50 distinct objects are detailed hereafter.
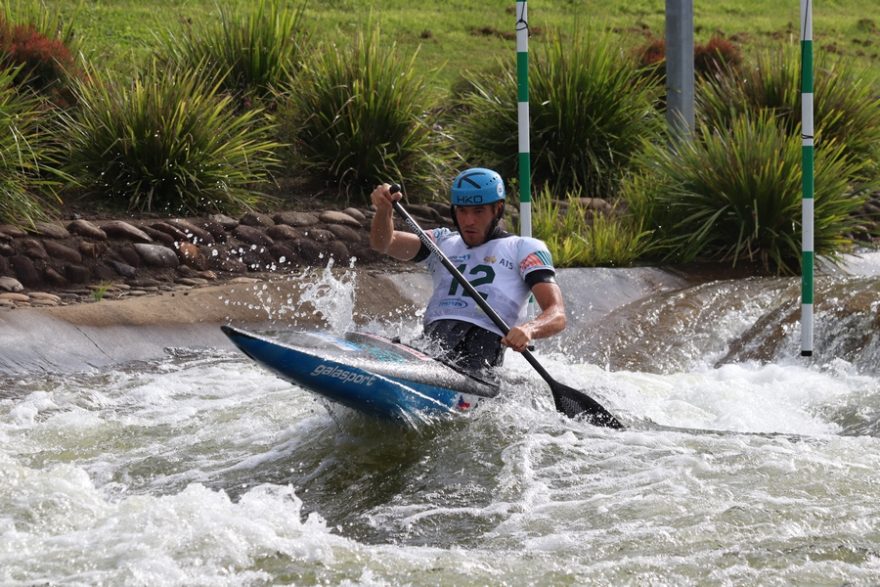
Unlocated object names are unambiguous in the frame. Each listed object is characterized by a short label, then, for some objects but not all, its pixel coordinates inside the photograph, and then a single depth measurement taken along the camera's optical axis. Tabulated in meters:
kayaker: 13.05
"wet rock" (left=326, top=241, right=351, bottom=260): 19.81
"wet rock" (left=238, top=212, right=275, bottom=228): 19.77
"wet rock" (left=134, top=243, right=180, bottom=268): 18.28
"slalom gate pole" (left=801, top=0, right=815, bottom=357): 16.33
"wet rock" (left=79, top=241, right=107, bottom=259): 17.86
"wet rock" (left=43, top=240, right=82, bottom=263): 17.62
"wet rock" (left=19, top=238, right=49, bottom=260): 17.48
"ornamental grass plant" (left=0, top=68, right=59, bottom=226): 17.84
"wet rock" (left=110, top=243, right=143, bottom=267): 18.14
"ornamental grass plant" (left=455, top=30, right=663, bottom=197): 22.91
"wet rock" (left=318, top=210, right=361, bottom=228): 20.30
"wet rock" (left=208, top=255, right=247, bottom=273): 18.89
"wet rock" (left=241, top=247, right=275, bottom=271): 19.20
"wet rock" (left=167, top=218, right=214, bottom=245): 18.87
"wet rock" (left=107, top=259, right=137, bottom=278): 18.00
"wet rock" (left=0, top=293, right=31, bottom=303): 16.55
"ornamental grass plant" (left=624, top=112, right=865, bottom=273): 19.92
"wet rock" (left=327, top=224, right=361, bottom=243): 20.09
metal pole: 22.64
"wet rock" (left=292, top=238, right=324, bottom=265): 19.69
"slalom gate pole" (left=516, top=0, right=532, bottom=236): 17.87
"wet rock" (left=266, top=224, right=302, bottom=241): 19.69
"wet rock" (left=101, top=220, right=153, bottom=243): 18.23
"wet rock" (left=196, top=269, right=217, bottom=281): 18.53
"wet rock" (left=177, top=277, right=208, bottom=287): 18.17
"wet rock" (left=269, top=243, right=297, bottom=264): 19.52
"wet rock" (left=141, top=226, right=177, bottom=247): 18.62
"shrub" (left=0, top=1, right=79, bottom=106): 20.89
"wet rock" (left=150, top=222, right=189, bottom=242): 18.73
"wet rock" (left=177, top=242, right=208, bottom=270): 18.62
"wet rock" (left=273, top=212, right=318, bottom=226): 19.98
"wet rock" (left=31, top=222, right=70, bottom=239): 17.73
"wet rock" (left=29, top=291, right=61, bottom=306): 16.66
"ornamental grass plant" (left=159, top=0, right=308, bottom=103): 23.12
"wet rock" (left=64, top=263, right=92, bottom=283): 17.62
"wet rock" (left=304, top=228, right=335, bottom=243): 19.89
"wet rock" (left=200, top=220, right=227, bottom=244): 19.19
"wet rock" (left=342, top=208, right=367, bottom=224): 20.59
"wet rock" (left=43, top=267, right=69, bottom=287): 17.41
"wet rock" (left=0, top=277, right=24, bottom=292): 16.94
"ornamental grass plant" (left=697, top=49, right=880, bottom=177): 23.08
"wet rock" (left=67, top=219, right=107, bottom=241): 18.05
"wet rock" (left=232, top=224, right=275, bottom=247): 19.47
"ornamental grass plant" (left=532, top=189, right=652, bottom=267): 19.97
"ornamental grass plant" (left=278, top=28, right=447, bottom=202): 21.36
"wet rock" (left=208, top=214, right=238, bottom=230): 19.42
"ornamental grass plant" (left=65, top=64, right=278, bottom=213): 19.47
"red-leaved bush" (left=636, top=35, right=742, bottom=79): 27.95
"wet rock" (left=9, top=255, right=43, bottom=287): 17.28
